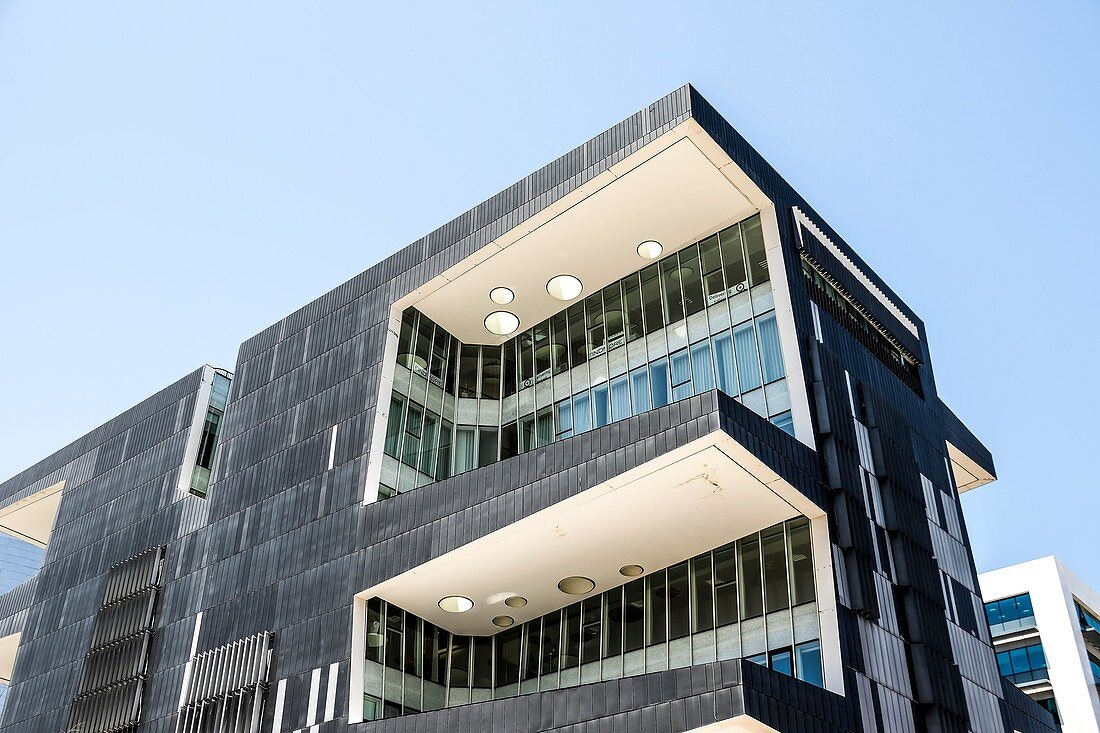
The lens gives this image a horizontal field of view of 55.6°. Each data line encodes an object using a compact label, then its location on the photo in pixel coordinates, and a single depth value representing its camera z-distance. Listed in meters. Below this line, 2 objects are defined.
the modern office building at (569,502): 25.75
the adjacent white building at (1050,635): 62.09
